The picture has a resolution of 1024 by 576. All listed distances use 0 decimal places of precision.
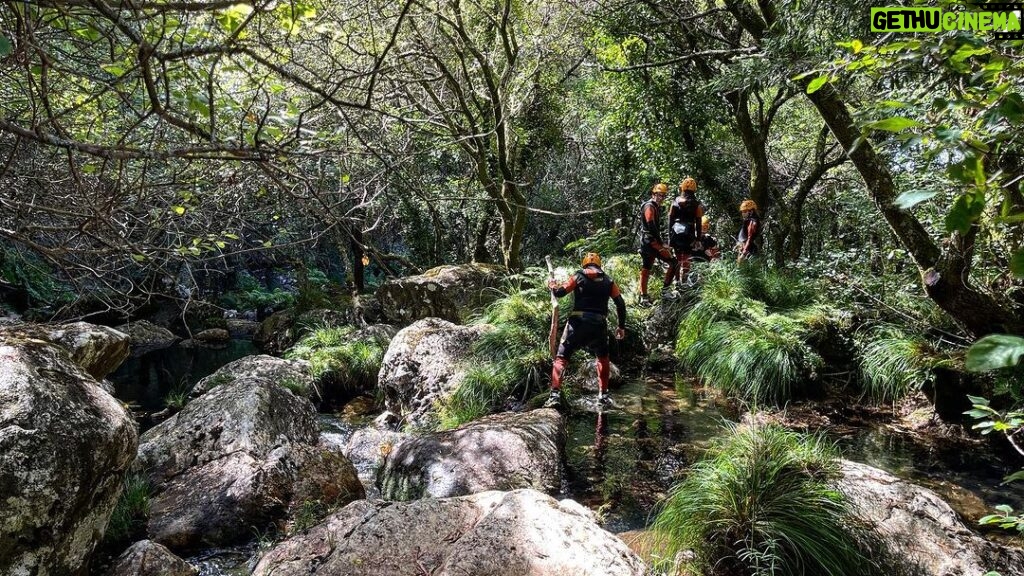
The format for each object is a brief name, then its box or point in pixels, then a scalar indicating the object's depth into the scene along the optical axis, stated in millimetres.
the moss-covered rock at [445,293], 12312
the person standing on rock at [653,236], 9070
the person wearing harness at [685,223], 9531
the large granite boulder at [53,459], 3312
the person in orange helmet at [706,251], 10312
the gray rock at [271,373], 9438
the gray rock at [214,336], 18594
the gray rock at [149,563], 3924
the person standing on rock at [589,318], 7438
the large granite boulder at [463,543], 2871
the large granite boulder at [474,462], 5148
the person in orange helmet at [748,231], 9688
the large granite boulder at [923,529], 3553
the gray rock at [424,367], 8320
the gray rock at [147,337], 16875
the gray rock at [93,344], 5736
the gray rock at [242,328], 20141
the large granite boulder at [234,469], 4840
